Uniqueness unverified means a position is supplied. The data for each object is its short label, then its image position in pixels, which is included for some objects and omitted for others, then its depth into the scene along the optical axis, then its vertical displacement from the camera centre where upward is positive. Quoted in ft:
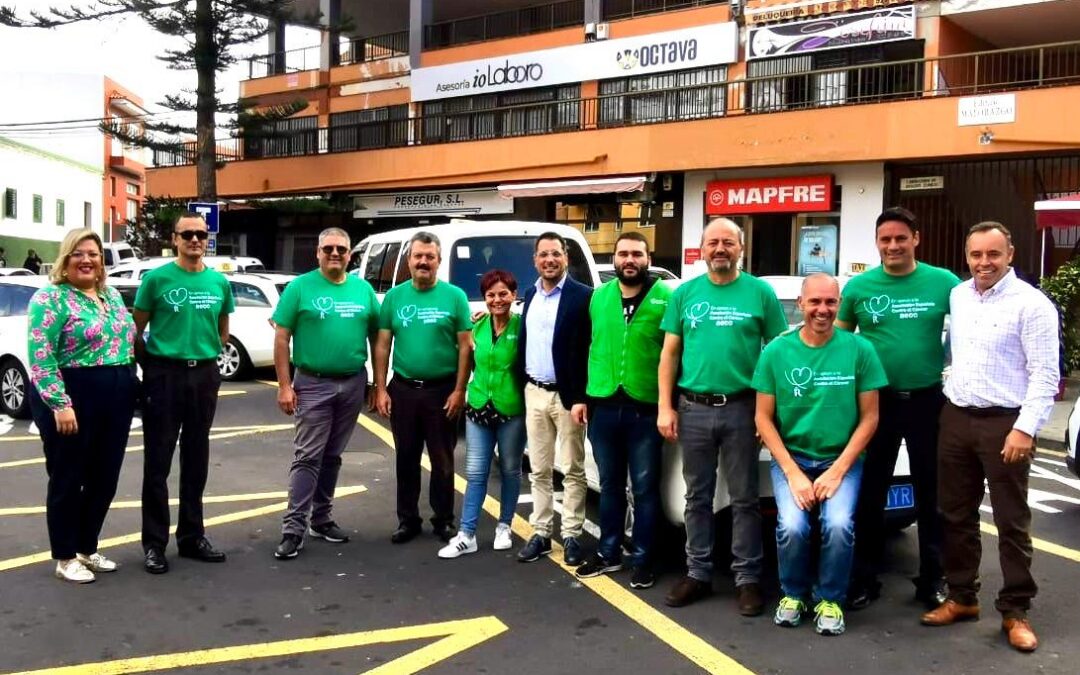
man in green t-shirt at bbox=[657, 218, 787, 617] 15.61 -1.50
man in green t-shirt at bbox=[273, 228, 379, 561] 18.99 -1.38
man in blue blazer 17.63 -1.71
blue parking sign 62.39 +4.59
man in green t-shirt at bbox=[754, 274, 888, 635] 14.85 -2.13
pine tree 81.87 +20.96
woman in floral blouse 16.34 -1.84
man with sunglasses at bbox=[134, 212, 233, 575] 17.93 -1.48
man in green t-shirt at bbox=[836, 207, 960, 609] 15.46 -1.13
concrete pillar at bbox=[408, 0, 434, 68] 91.30 +23.94
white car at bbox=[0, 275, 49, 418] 34.73 -2.22
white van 29.45 +1.03
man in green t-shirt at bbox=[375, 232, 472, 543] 19.48 -1.57
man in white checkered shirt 14.12 -1.65
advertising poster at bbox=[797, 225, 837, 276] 67.82 +2.80
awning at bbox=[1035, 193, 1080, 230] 45.16 +3.61
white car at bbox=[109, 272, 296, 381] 45.09 -2.40
